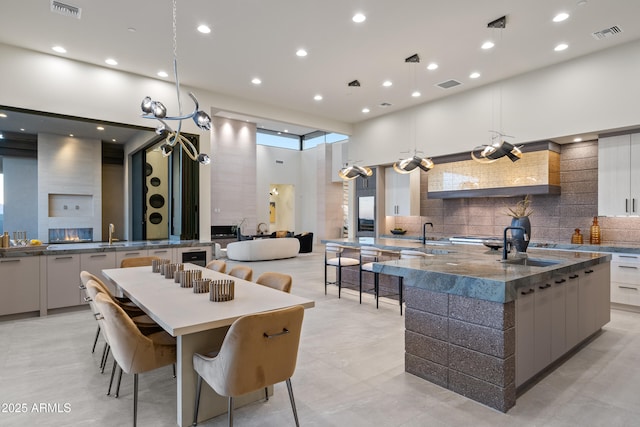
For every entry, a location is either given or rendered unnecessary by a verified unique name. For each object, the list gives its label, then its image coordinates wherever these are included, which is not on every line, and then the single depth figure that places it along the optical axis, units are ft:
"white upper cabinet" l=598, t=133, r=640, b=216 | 16.35
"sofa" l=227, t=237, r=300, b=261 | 30.71
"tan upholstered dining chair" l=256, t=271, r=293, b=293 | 9.29
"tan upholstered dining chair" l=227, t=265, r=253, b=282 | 10.78
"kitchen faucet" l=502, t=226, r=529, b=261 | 10.19
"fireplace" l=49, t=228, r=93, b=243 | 27.71
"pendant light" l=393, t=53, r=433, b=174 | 17.56
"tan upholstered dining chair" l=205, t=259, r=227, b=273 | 12.13
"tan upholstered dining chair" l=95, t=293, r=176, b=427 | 6.51
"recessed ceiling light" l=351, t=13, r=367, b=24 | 13.91
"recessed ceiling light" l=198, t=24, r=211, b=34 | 14.71
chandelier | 9.40
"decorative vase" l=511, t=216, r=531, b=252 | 11.49
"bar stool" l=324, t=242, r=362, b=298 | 17.53
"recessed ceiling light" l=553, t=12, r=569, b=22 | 13.64
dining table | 6.31
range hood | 19.16
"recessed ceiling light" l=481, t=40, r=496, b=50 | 16.10
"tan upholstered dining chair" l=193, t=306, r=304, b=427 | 5.72
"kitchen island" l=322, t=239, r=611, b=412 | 7.48
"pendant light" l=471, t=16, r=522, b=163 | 13.73
